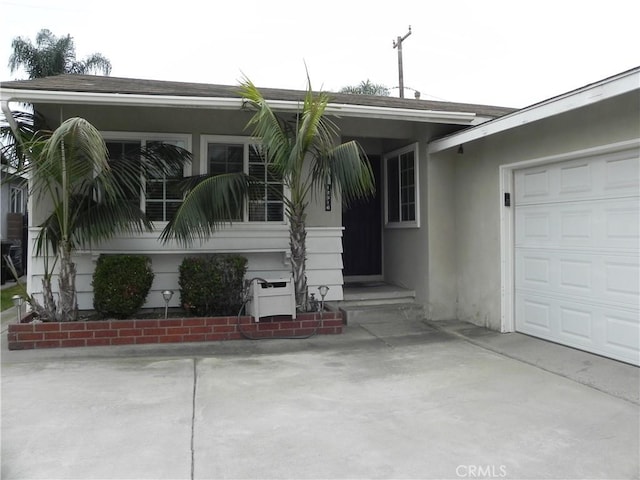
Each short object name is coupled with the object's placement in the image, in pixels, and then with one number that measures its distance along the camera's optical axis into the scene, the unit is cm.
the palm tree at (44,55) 1842
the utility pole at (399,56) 2078
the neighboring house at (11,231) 1414
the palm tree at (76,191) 558
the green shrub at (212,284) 645
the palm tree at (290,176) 596
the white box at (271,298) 624
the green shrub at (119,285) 618
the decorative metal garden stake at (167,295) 627
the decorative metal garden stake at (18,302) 603
